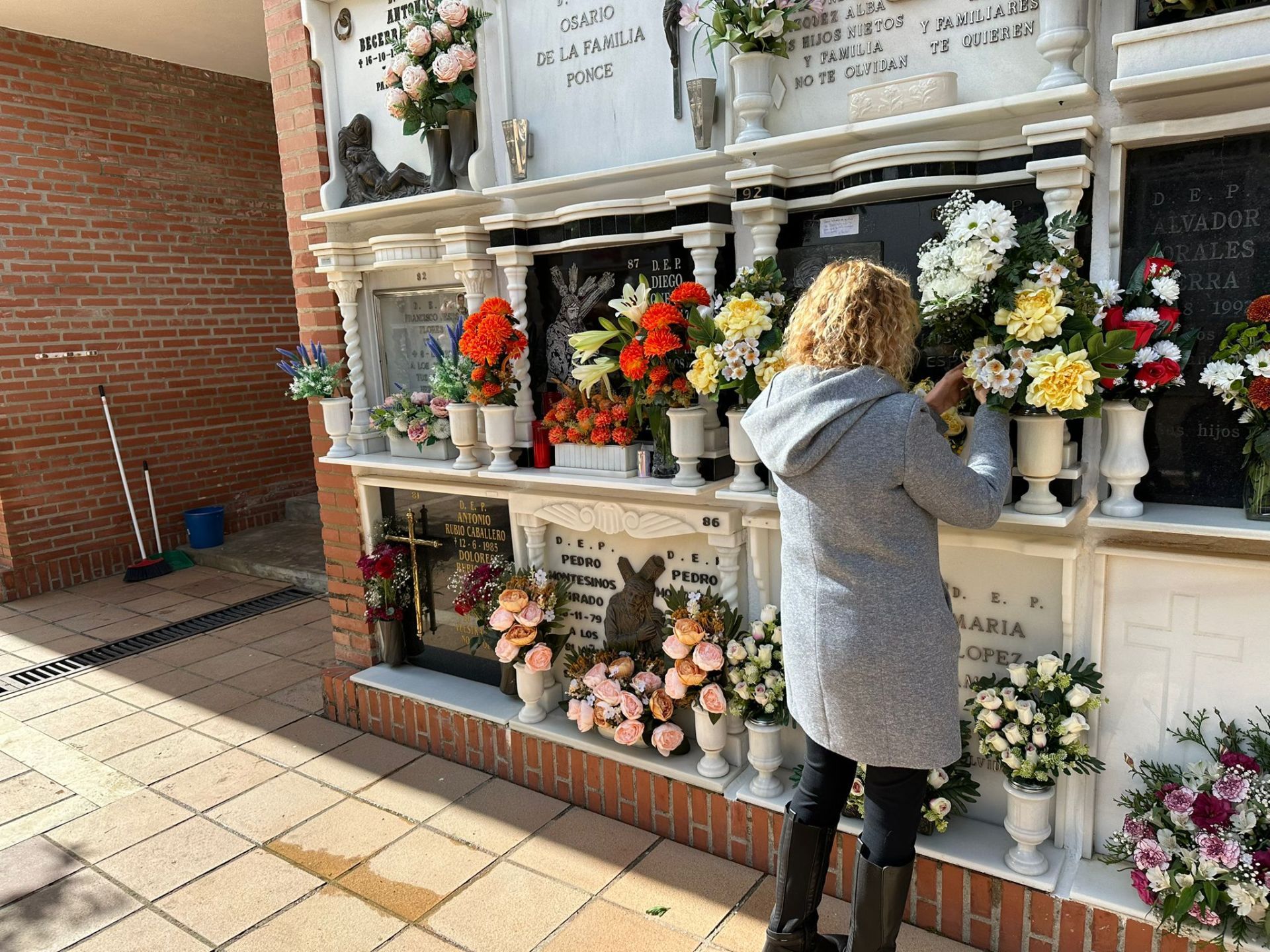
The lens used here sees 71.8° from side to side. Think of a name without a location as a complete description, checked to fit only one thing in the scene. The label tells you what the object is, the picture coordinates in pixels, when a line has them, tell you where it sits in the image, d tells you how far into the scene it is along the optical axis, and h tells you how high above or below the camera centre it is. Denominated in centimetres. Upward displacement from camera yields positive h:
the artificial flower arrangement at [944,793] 242 -131
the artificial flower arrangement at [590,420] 289 -28
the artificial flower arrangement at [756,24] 243 +84
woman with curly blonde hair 183 -45
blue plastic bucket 673 -132
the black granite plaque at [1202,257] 204 +12
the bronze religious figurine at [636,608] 308 -96
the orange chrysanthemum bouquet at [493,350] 299 -3
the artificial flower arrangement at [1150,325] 201 -3
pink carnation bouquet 197 -122
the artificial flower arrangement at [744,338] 242 -2
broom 638 -153
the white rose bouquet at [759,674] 264 -103
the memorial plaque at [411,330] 364 +6
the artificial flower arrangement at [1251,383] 193 -17
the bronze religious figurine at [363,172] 351 +71
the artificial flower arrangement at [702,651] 271 -99
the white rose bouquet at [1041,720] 221 -102
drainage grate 467 -165
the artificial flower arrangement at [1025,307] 197 +2
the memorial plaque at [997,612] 238 -81
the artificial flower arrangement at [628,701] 289 -122
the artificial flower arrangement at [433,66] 310 +98
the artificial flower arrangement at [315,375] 360 -11
